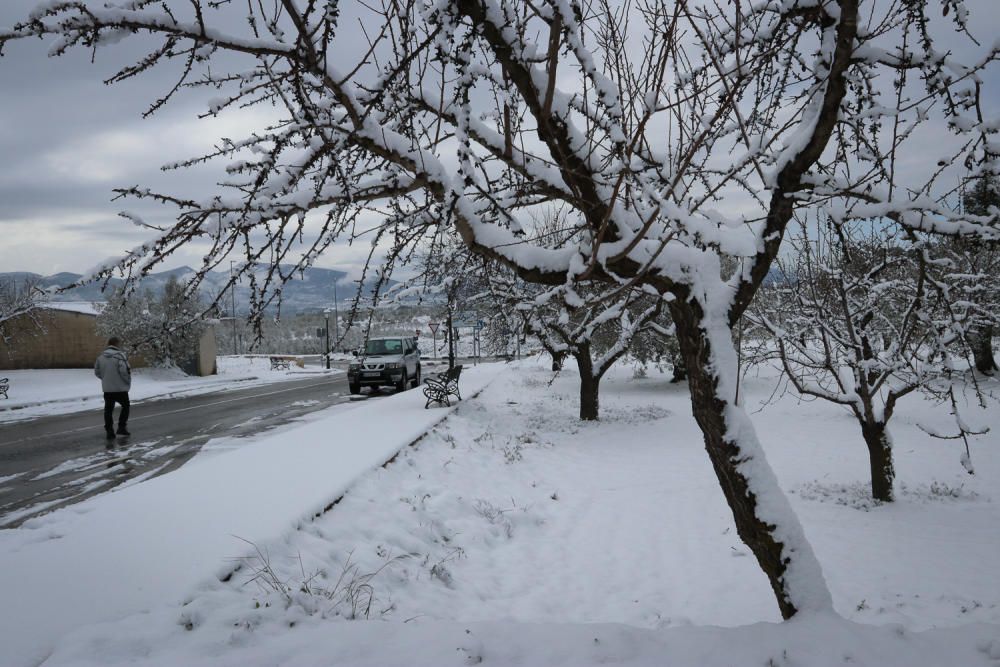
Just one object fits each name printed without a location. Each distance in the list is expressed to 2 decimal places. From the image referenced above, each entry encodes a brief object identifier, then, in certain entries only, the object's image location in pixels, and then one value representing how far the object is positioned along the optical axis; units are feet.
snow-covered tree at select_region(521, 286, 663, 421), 34.55
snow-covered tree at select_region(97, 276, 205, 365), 79.92
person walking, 34.94
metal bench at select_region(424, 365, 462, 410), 43.50
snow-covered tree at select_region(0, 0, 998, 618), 7.98
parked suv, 60.64
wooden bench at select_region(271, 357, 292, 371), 135.19
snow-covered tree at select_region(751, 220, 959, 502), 20.08
